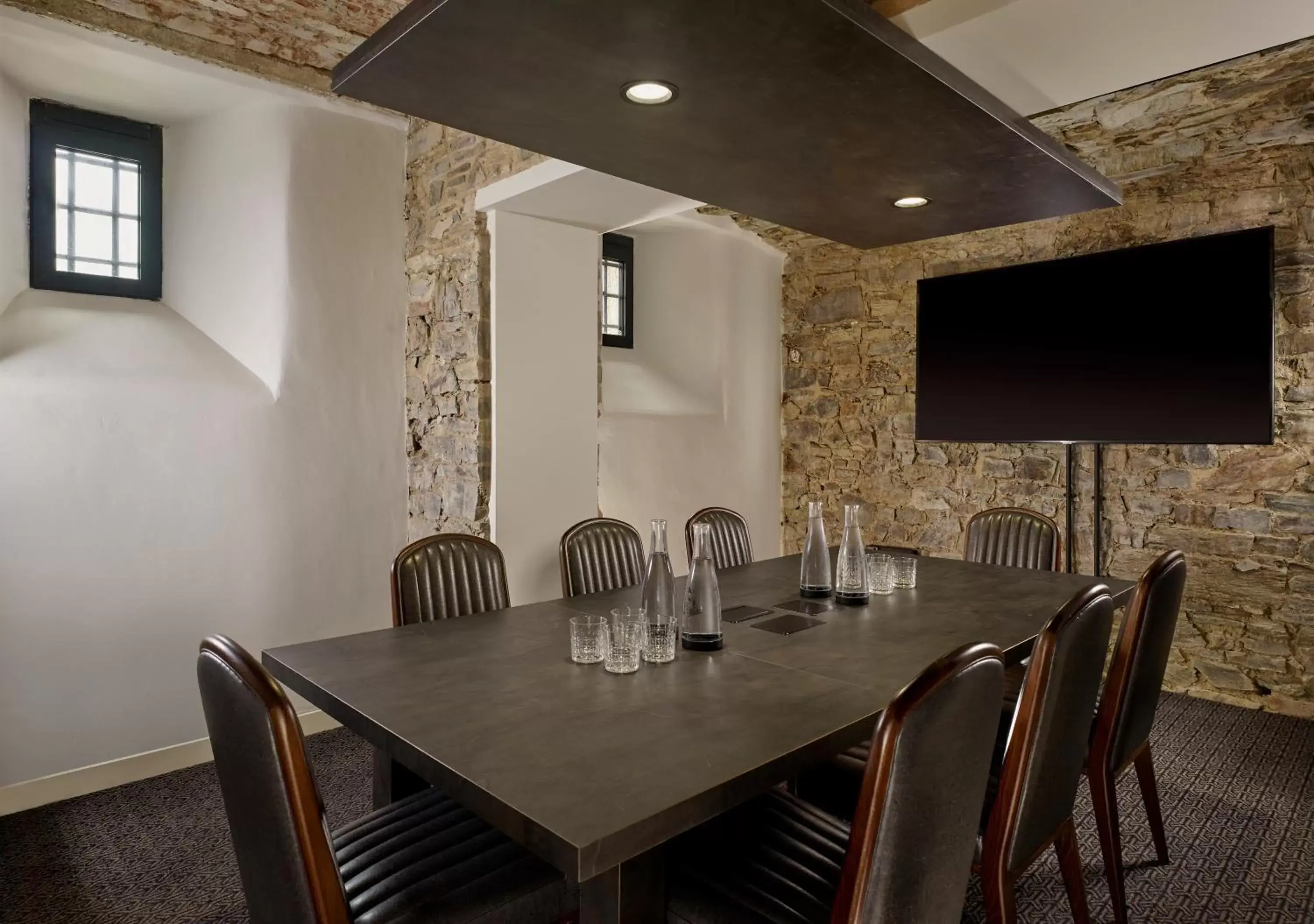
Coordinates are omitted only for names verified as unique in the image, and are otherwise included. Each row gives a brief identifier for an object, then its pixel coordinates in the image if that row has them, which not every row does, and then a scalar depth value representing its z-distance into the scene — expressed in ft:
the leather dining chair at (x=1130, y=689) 5.93
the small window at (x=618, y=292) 15.19
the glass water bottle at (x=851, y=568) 7.45
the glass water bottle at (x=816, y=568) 7.64
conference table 3.57
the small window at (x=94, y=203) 9.77
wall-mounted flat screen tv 11.21
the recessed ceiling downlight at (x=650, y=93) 5.11
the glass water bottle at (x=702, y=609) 5.92
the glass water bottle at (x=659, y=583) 6.01
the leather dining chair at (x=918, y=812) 3.30
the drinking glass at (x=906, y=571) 8.24
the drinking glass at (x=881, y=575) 8.00
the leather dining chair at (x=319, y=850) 3.55
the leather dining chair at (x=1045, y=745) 4.44
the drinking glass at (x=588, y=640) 5.64
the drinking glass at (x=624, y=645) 5.40
